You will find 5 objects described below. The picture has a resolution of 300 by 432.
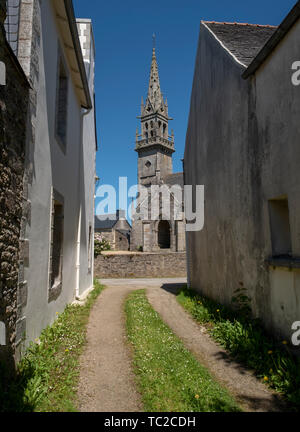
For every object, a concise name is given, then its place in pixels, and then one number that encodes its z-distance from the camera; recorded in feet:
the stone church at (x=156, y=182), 104.47
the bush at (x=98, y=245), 62.90
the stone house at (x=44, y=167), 12.39
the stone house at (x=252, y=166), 13.64
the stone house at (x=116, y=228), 136.67
